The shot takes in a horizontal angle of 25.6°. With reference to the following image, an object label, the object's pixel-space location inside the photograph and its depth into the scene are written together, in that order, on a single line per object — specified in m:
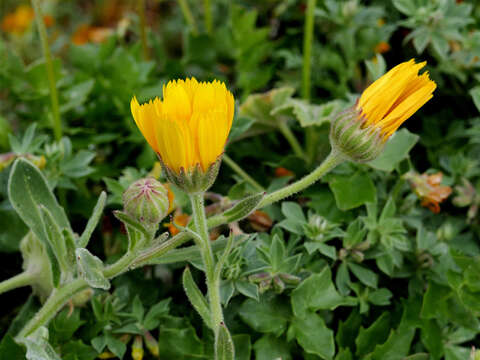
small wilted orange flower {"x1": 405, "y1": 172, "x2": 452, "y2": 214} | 0.33
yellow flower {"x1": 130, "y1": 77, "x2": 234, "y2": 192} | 0.25
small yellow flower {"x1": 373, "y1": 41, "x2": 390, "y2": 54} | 0.40
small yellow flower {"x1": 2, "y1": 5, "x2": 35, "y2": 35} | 0.62
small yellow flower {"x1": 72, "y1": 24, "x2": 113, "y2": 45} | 0.51
